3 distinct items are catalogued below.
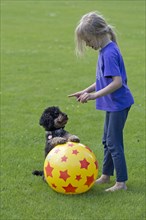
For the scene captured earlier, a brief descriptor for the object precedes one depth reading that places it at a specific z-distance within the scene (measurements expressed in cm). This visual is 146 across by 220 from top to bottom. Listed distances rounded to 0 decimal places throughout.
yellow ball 1029
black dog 1088
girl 998
